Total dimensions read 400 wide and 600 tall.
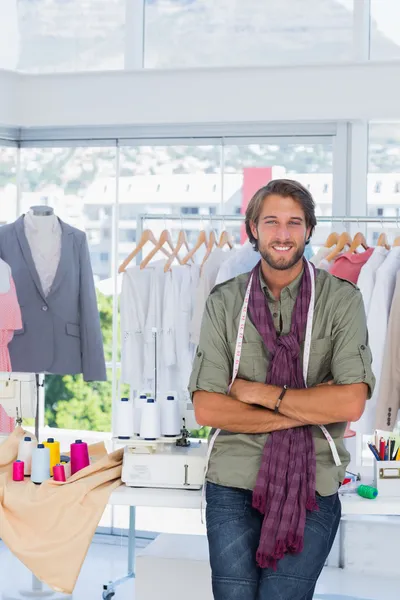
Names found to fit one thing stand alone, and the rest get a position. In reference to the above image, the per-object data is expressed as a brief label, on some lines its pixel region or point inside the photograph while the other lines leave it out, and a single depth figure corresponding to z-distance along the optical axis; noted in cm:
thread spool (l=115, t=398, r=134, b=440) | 296
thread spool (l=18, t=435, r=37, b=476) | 310
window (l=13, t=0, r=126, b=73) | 512
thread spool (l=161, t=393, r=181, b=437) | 298
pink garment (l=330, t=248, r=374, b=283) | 412
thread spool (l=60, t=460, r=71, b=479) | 300
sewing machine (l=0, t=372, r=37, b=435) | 322
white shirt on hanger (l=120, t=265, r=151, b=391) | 475
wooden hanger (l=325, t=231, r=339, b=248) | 432
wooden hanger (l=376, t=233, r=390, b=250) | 422
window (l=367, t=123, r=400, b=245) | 478
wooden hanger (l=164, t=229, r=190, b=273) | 464
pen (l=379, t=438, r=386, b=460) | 292
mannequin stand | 408
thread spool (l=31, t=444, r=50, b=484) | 298
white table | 279
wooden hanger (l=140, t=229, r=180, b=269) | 465
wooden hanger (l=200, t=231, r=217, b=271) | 451
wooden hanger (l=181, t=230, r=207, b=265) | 460
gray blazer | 466
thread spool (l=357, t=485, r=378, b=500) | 283
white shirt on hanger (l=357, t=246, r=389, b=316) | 403
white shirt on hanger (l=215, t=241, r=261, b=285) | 426
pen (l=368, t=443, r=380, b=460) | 292
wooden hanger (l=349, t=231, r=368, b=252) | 420
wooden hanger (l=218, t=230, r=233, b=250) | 455
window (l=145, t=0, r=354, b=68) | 483
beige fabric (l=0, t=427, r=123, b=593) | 285
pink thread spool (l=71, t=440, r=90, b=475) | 303
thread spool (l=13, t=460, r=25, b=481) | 304
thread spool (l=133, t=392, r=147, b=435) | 299
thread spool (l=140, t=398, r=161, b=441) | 291
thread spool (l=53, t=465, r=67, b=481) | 295
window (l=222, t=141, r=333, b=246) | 488
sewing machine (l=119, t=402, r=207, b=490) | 285
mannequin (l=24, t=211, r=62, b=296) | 470
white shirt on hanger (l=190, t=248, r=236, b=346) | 446
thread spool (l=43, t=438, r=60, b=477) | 307
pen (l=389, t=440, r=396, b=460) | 293
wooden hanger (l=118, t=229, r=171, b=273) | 463
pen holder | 284
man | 250
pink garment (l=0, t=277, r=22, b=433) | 412
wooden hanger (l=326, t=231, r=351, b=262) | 422
